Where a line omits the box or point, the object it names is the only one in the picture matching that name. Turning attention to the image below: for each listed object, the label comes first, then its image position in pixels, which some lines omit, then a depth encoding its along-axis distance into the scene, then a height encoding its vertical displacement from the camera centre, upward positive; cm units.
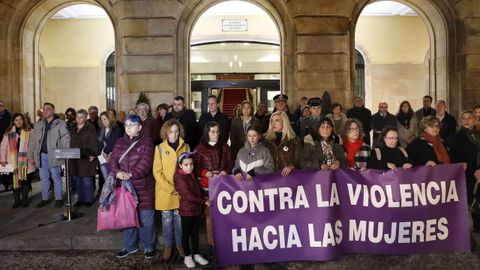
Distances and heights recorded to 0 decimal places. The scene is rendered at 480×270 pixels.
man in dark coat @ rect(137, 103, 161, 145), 741 +20
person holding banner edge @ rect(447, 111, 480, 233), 616 -38
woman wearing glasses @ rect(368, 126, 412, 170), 554 -34
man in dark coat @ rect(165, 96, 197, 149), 733 +20
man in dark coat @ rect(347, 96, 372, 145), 960 +43
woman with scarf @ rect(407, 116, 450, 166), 579 -25
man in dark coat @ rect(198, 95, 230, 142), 708 +27
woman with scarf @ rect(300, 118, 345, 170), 557 -26
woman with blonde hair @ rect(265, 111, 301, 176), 561 -14
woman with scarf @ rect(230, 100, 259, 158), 679 +8
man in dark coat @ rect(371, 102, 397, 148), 932 +25
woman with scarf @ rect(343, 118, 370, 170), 575 -23
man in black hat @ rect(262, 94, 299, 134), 775 +46
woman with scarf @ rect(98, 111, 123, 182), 767 -4
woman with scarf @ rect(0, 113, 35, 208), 782 -43
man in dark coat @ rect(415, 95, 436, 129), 948 +48
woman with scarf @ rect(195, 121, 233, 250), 553 -34
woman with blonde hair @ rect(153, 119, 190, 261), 539 -70
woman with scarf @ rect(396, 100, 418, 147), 905 +15
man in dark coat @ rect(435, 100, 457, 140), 888 +20
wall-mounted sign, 1617 +435
